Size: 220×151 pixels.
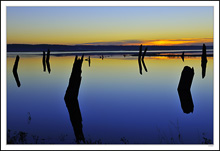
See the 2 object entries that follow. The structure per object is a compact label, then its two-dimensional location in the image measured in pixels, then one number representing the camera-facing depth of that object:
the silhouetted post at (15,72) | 23.76
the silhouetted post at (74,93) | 11.58
